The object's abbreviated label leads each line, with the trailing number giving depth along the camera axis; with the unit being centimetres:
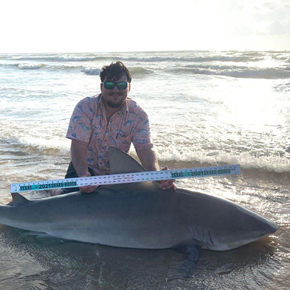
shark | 326
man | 402
